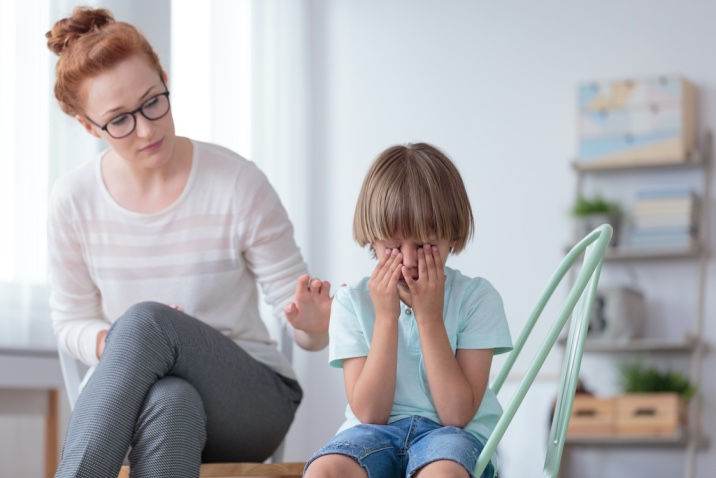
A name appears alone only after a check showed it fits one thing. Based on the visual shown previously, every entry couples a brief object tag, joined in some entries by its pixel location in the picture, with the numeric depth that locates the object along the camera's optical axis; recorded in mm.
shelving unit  6921
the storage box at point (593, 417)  6827
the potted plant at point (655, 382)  6809
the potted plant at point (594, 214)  7180
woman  3197
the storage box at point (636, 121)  7056
